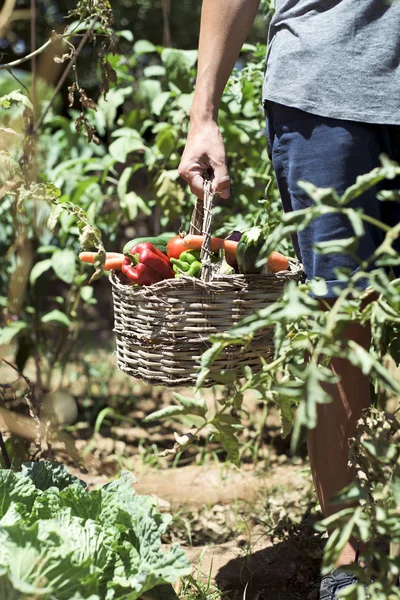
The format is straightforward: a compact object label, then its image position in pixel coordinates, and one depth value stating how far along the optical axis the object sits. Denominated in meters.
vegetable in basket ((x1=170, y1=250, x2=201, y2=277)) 3.04
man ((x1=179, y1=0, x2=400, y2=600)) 2.86
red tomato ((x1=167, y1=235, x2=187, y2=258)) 3.15
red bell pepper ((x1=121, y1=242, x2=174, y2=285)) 3.06
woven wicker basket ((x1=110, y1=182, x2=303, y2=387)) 2.94
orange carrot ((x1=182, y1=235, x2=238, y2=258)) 3.09
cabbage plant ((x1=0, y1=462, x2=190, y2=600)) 2.69
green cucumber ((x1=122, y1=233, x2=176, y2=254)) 3.23
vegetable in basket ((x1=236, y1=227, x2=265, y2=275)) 2.98
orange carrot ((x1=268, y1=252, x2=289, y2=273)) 3.04
